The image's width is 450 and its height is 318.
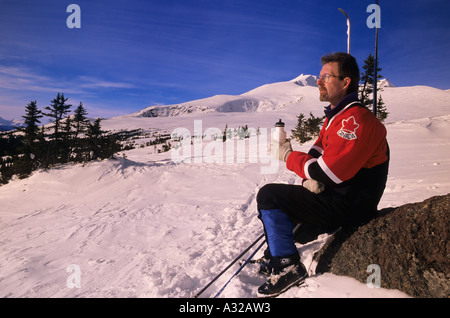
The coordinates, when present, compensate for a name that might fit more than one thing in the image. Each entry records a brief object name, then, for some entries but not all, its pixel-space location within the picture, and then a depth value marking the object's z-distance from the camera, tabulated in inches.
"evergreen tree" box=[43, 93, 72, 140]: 462.9
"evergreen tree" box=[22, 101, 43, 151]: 425.4
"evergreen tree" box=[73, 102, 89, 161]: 382.3
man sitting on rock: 66.3
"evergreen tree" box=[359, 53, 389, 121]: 708.5
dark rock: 59.7
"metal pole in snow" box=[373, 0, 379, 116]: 205.2
